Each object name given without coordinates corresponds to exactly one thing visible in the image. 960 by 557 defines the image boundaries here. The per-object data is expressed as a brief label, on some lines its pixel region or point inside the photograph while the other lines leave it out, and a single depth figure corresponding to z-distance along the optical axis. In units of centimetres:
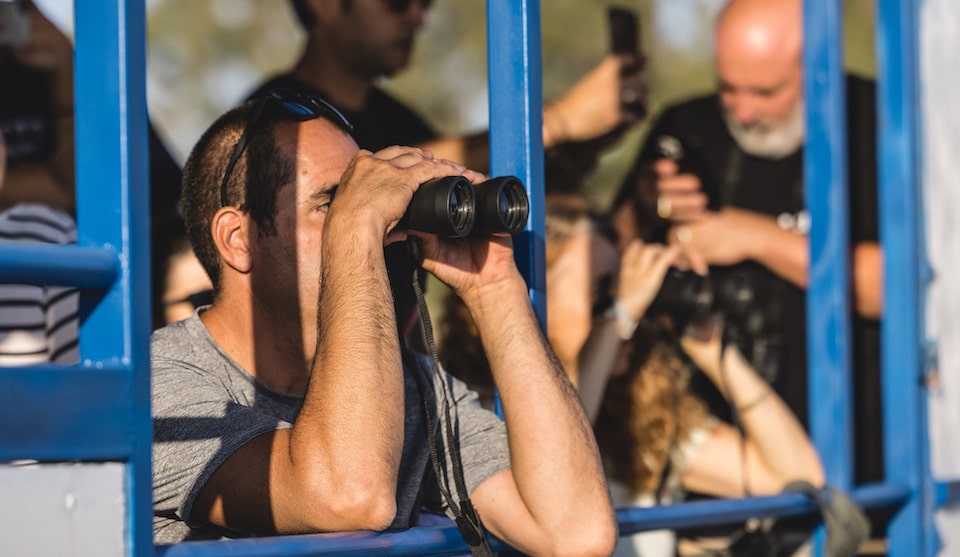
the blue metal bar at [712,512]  864
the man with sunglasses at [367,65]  932
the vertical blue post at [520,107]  857
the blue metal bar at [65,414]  807
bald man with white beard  956
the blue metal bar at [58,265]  809
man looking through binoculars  832
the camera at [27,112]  936
